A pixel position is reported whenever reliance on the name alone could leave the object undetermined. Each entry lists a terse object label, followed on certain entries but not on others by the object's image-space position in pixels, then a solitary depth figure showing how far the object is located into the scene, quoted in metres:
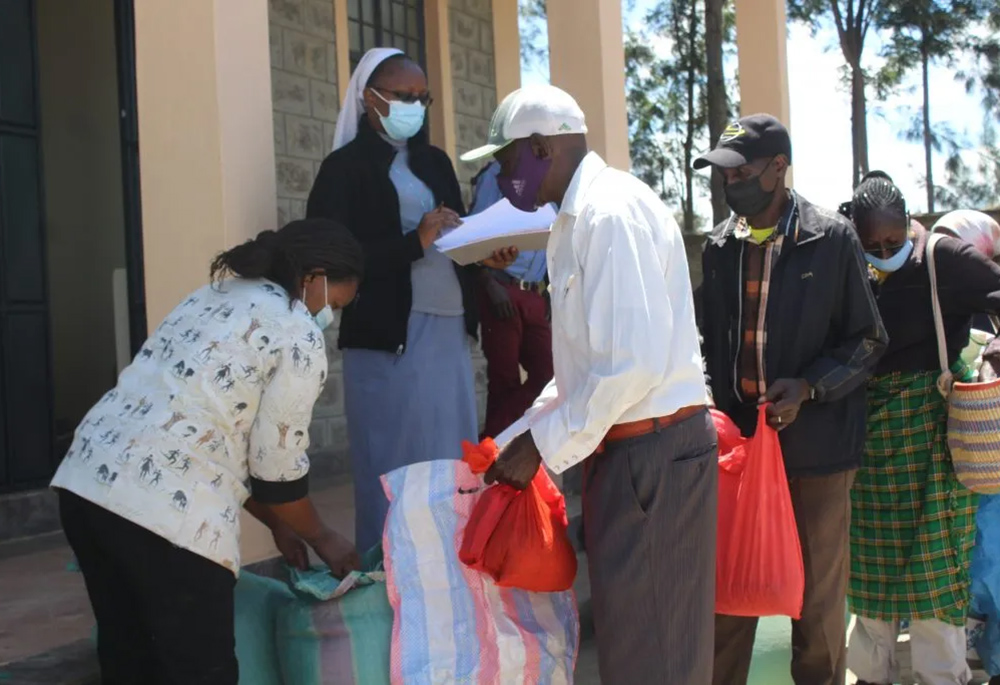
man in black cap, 3.54
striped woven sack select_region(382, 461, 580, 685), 3.07
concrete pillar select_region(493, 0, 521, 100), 8.70
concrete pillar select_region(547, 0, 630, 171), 5.49
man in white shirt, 2.74
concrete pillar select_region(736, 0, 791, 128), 7.10
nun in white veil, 3.83
